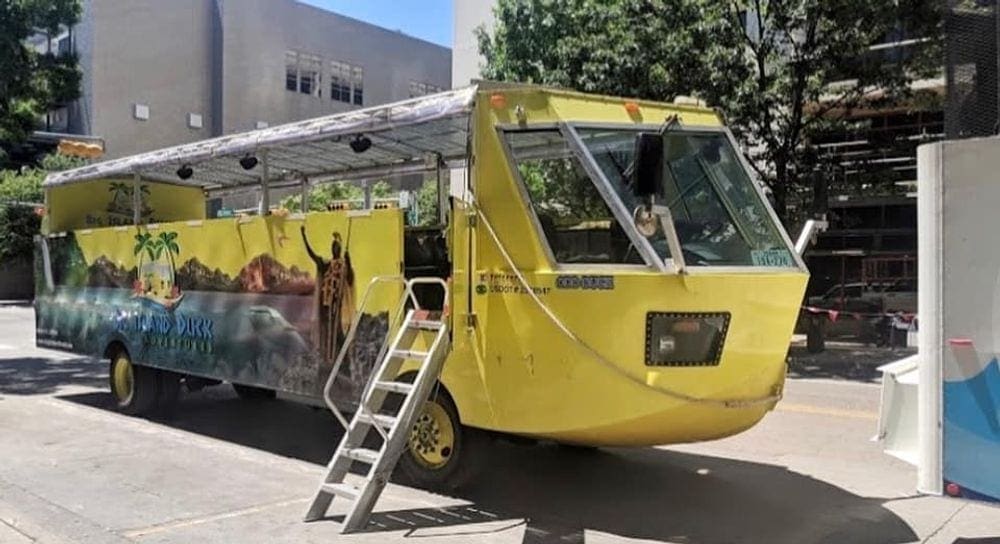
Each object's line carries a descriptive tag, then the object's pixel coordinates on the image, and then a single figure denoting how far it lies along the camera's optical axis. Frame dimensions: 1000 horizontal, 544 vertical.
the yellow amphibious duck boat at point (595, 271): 6.03
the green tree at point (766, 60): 16.52
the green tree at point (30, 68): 16.44
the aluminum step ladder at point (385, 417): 6.25
